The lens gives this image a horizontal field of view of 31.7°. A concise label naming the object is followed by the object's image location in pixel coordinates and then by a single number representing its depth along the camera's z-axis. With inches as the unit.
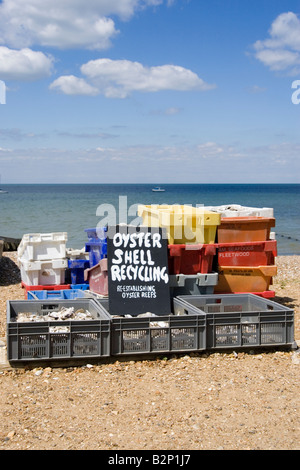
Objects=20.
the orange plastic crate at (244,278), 364.5
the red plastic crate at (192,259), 334.6
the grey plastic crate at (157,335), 260.2
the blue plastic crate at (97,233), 390.6
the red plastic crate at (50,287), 412.5
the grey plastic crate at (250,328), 271.6
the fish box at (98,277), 337.1
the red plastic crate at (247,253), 362.3
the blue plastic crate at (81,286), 397.9
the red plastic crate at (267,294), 371.5
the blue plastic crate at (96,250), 380.5
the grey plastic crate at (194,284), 331.9
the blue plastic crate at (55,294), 363.6
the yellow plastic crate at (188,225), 336.8
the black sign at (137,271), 304.3
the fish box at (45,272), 413.7
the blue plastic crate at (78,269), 426.0
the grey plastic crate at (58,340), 248.8
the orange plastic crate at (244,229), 362.3
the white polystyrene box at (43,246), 417.7
